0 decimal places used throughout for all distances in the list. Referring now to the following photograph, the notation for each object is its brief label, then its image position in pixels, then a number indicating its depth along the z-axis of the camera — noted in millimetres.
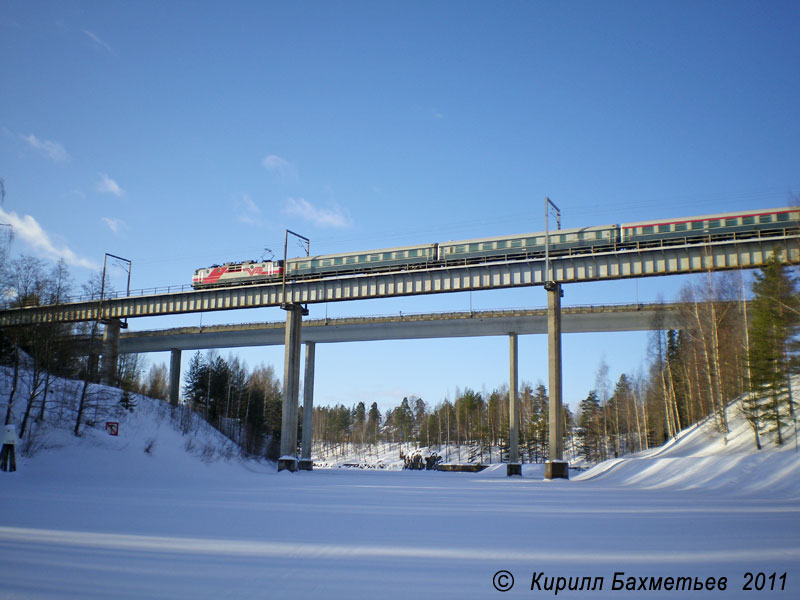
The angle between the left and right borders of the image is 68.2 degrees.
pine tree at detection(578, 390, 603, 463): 93000
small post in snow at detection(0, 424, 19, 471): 23094
